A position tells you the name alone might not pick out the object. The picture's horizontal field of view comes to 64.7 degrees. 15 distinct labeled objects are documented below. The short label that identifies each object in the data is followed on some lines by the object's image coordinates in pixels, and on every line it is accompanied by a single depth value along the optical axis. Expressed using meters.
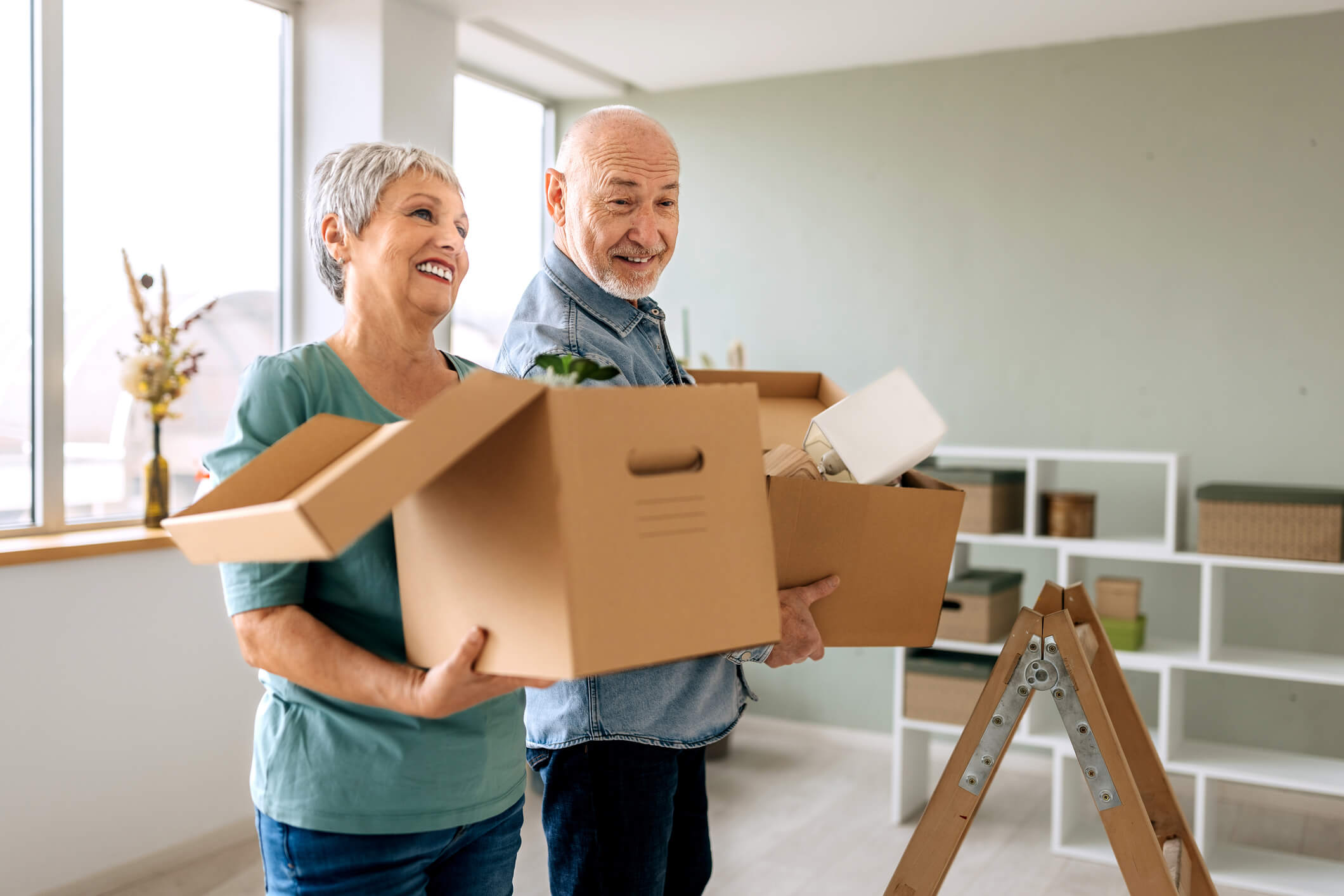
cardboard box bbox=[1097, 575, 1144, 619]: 3.12
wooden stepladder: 1.54
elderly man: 1.30
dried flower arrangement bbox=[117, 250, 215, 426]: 2.83
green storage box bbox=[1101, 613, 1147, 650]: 3.10
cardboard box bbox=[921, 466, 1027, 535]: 3.24
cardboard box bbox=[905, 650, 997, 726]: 3.26
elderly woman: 1.00
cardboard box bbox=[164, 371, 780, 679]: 0.80
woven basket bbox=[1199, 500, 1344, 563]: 2.83
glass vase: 2.90
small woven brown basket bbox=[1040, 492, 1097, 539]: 3.18
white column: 3.19
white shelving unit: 2.89
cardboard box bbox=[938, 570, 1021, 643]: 3.23
